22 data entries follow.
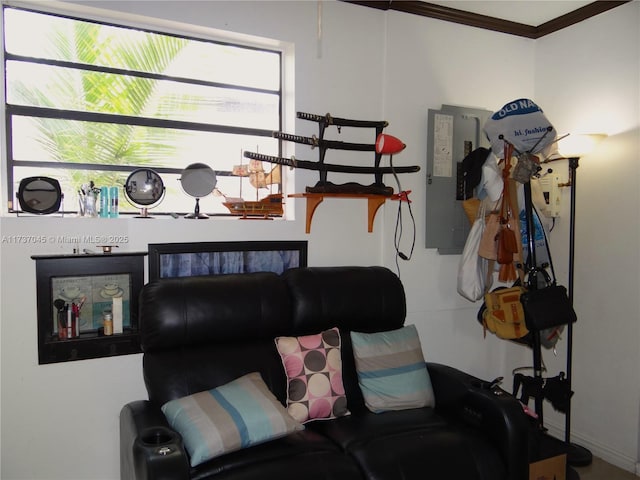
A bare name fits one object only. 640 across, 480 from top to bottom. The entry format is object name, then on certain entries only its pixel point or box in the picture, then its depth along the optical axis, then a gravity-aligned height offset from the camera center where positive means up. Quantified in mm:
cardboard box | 2463 -1303
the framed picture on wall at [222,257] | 2605 -231
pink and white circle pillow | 2285 -783
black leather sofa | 1851 -817
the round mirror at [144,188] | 2566 +155
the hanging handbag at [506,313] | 3008 -595
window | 2508 +649
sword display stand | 2791 +326
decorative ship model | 2793 +110
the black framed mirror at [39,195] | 2326 +105
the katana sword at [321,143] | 2781 +462
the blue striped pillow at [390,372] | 2381 -787
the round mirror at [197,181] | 2705 +207
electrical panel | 3275 +333
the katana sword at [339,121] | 2777 +600
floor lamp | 2955 -27
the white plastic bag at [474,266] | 3162 -309
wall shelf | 2845 +117
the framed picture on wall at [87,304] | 2326 -451
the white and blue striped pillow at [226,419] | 1821 -814
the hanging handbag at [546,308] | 2848 -528
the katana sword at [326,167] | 2719 +319
